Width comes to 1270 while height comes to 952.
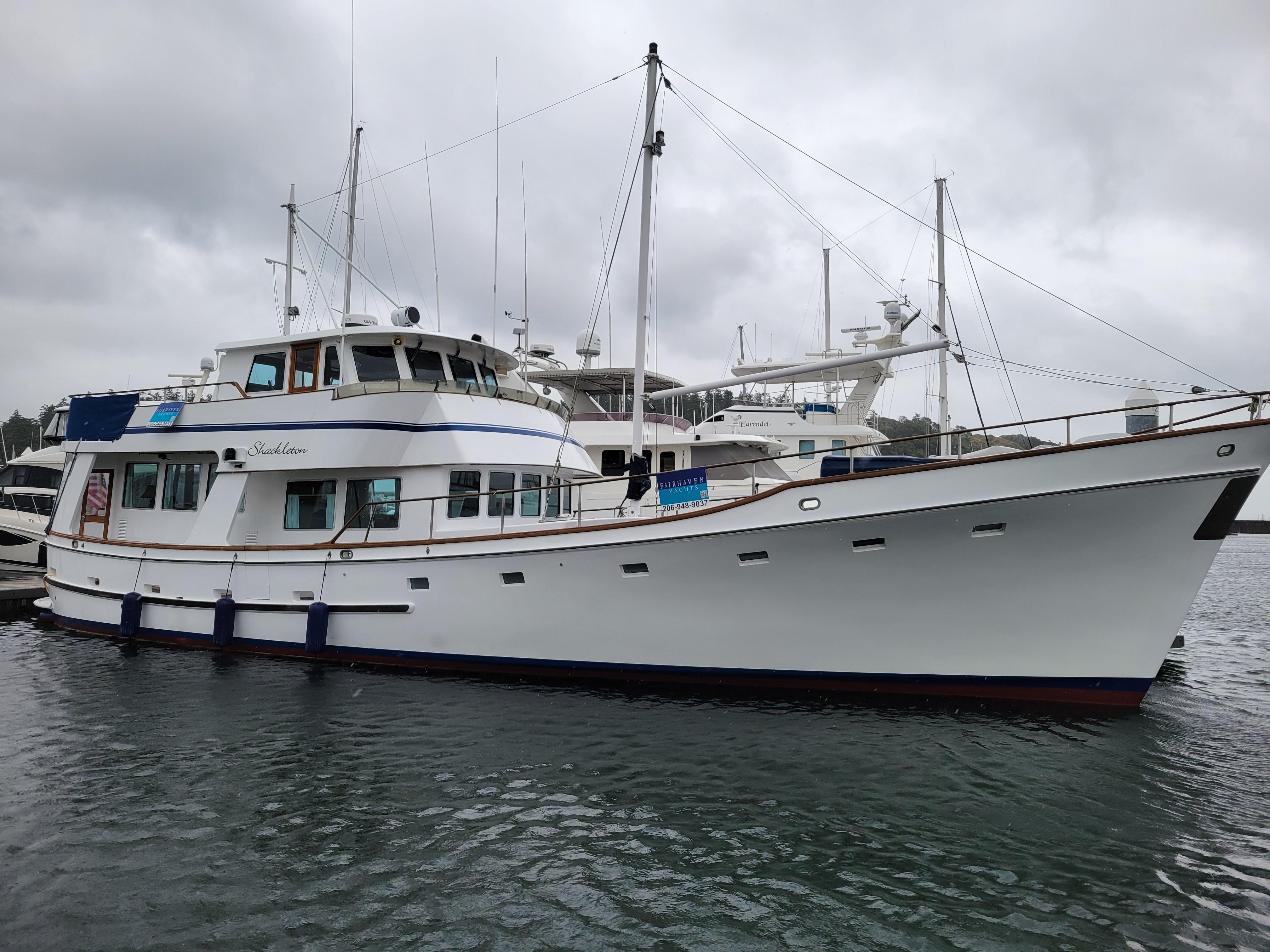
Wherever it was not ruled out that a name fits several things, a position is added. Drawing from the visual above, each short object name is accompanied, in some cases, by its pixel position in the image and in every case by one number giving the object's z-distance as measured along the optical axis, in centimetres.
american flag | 1349
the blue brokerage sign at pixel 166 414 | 1225
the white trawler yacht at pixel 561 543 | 762
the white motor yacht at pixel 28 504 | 2281
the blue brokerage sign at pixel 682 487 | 870
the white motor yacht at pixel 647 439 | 1872
